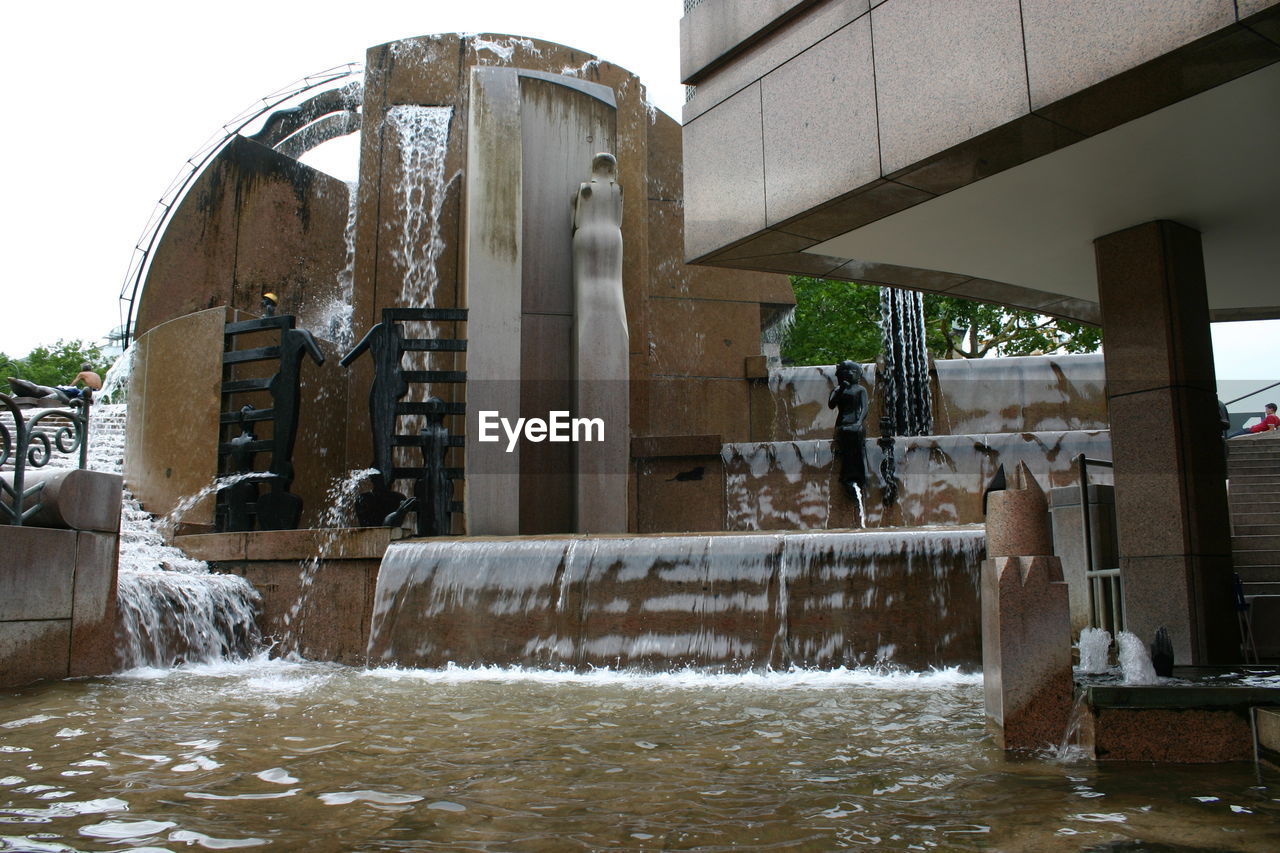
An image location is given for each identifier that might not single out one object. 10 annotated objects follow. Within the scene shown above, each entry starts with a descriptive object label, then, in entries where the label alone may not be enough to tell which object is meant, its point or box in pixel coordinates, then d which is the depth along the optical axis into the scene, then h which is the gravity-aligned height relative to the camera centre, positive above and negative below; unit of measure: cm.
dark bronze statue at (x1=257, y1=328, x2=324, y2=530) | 1171 +149
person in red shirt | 1925 +225
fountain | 378 -16
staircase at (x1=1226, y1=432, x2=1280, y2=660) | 768 +15
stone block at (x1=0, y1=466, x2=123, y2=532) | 764 +47
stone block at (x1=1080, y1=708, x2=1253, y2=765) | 461 -89
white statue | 1261 +247
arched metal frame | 2249 +974
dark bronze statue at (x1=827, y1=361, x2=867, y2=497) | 1413 +155
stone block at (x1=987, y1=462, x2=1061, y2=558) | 502 +11
